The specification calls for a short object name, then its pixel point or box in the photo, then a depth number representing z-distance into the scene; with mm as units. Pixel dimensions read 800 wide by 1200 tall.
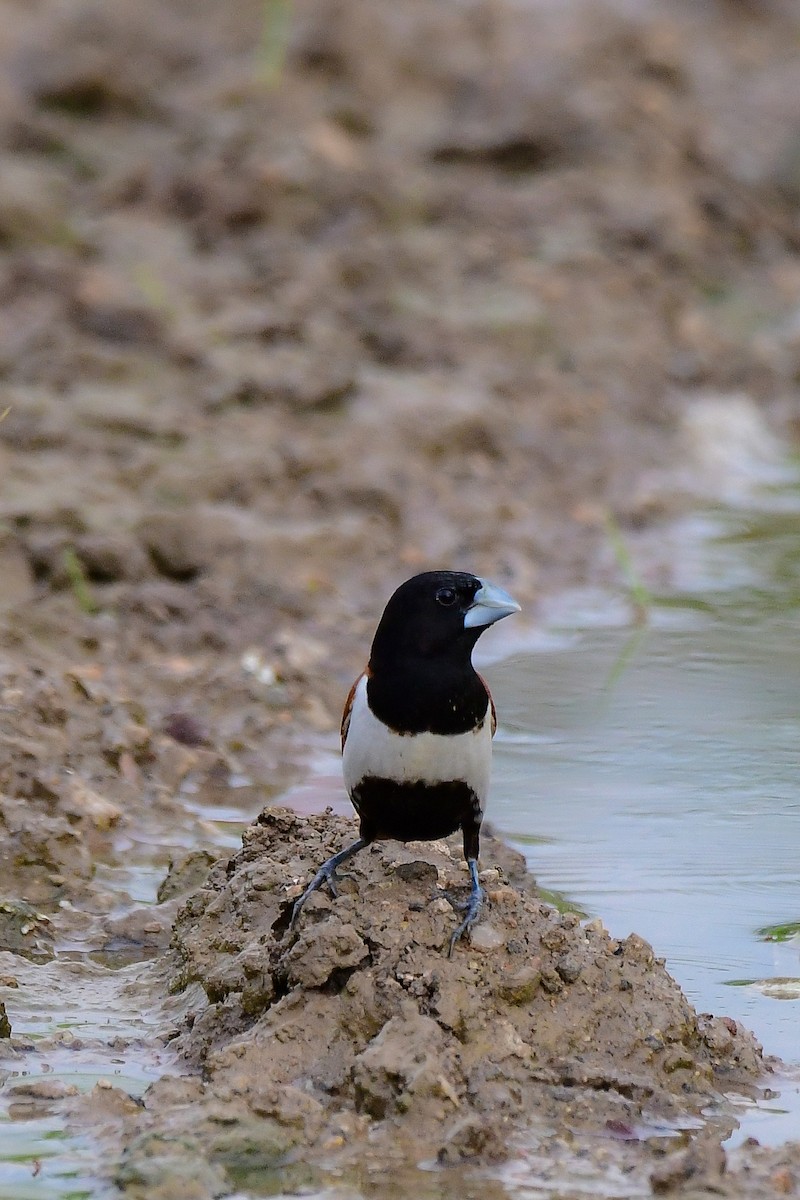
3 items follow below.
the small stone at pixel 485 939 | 8352
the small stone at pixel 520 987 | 8266
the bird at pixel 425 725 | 8531
